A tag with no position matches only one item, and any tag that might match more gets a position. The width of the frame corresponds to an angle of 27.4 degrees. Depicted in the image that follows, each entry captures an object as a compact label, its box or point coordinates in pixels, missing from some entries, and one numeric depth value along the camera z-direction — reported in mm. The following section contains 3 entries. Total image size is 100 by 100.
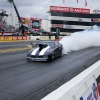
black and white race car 13039
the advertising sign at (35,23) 84125
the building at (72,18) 81625
